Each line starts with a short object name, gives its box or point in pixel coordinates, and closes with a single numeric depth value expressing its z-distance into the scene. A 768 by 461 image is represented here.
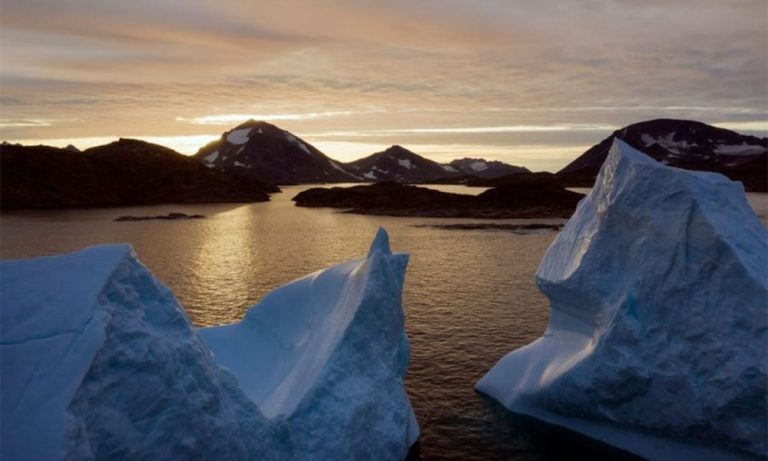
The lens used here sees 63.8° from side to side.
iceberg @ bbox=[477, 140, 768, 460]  12.38
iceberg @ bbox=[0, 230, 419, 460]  6.88
